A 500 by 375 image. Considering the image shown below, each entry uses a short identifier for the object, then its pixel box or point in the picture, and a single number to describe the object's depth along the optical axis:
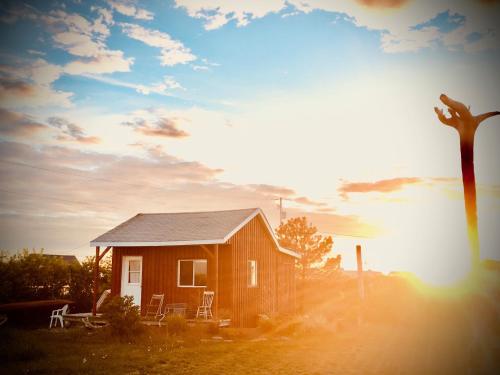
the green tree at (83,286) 24.20
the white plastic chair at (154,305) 20.72
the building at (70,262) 23.65
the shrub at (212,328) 18.03
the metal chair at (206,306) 19.48
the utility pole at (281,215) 45.59
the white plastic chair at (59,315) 19.83
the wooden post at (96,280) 21.31
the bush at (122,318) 16.11
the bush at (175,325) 17.36
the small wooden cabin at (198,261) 20.34
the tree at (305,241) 44.34
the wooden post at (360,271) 19.16
